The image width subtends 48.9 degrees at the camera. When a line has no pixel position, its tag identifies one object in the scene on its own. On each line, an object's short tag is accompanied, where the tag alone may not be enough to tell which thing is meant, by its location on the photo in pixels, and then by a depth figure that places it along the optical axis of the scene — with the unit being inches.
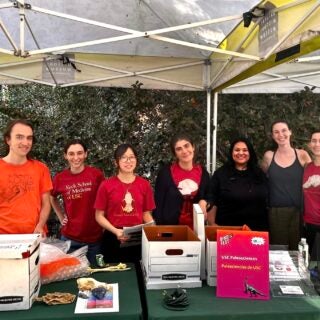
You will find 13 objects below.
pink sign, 57.6
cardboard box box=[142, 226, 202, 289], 60.6
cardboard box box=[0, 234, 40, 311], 53.1
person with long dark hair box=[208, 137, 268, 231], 97.7
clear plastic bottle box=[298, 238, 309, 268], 67.9
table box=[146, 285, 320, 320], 52.0
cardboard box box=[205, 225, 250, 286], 61.7
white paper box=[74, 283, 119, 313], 52.4
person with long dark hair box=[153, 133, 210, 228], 95.8
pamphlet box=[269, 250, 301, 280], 64.6
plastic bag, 63.7
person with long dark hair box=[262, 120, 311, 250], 101.8
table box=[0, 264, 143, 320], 51.1
